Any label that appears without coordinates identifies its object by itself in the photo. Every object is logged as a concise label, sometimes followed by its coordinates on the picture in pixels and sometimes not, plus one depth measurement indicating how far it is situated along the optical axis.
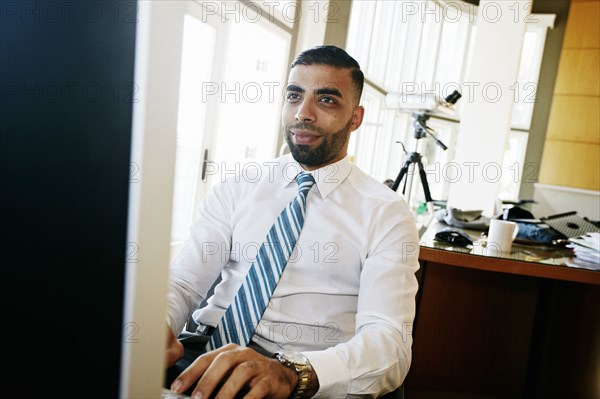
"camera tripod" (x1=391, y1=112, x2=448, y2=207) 2.97
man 1.01
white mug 1.88
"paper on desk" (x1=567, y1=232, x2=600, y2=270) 1.75
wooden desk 1.93
